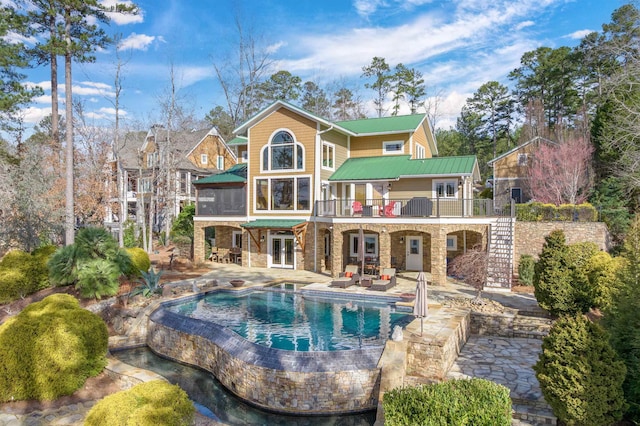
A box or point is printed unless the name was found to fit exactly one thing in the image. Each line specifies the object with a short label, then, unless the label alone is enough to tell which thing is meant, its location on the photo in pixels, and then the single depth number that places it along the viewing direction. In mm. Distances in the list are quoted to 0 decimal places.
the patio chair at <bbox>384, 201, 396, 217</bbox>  19578
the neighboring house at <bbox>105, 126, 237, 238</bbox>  33406
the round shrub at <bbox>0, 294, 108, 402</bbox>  8297
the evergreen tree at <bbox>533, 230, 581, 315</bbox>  11688
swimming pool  9180
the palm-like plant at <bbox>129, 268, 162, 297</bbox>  15195
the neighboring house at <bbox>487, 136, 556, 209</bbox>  31672
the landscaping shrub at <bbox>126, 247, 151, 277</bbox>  17436
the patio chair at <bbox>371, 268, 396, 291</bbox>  16625
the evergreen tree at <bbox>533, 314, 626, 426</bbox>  6129
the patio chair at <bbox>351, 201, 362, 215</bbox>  20906
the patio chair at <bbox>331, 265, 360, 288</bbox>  17250
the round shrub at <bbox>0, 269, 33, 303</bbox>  15188
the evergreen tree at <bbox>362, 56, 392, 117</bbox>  45688
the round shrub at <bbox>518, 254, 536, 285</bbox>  16984
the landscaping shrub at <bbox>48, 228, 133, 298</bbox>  14766
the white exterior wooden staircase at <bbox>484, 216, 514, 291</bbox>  16859
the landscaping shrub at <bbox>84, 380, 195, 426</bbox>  5957
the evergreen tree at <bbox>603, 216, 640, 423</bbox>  6625
